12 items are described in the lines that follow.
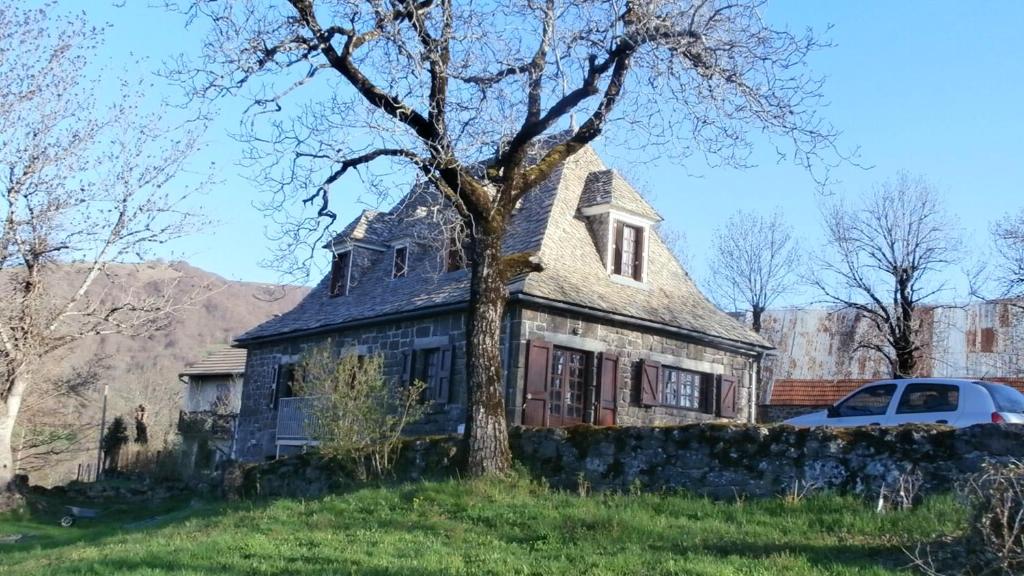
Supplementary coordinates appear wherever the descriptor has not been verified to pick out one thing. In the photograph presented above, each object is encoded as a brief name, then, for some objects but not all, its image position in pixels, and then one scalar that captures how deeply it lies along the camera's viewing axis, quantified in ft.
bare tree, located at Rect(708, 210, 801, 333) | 119.65
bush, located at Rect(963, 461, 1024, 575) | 21.18
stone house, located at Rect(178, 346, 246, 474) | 108.99
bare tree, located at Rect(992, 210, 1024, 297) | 94.89
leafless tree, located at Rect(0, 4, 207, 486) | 66.54
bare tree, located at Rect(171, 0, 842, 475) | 39.75
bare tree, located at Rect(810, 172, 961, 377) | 96.34
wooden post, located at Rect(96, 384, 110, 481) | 110.40
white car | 39.37
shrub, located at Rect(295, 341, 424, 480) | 44.91
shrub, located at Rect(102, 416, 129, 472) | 106.42
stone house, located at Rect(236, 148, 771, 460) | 59.41
